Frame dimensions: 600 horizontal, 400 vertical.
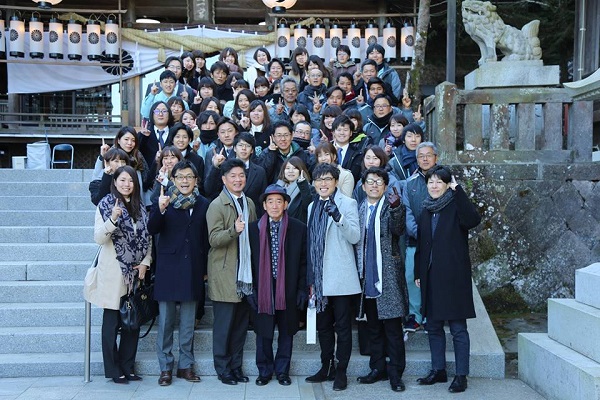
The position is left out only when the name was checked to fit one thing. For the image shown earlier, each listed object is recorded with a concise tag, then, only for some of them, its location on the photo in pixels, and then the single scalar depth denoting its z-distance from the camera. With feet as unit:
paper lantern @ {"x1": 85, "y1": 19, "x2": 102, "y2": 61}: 45.11
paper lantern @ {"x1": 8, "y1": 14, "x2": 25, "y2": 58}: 44.24
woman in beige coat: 18.58
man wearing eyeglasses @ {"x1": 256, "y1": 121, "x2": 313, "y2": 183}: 21.81
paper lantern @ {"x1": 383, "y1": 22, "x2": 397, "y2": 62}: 46.21
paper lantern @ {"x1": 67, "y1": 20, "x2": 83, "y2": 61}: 45.06
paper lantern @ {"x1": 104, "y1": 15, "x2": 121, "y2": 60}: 45.39
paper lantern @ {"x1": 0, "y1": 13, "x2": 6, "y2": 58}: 44.65
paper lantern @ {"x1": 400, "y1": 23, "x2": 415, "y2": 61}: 46.44
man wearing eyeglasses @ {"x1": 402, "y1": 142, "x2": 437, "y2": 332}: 20.30
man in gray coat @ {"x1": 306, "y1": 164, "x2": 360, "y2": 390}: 18.45
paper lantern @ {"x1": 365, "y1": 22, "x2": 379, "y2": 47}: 46.55
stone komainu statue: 26.03
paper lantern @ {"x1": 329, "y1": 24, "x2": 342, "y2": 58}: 46.60
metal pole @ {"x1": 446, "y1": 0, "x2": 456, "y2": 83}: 30.71
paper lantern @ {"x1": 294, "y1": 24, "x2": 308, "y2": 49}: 46.52
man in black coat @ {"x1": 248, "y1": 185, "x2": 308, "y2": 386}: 18.79
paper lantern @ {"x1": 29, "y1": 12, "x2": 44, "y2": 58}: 44.21
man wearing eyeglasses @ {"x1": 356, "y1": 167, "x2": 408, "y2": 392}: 18.47
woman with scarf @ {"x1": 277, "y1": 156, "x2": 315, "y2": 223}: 20.04
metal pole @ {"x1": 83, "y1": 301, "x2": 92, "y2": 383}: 18.90
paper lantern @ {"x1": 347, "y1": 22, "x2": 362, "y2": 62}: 46.52
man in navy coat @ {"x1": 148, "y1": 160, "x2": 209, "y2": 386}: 18.79
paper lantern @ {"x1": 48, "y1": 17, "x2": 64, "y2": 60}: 44.55
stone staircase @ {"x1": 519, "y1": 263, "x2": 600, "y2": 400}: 15.56
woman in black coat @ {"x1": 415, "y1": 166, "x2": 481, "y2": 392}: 18.17
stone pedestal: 25.53
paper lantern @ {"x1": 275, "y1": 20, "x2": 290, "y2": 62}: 46.62
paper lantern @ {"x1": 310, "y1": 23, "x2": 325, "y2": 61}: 46.44
